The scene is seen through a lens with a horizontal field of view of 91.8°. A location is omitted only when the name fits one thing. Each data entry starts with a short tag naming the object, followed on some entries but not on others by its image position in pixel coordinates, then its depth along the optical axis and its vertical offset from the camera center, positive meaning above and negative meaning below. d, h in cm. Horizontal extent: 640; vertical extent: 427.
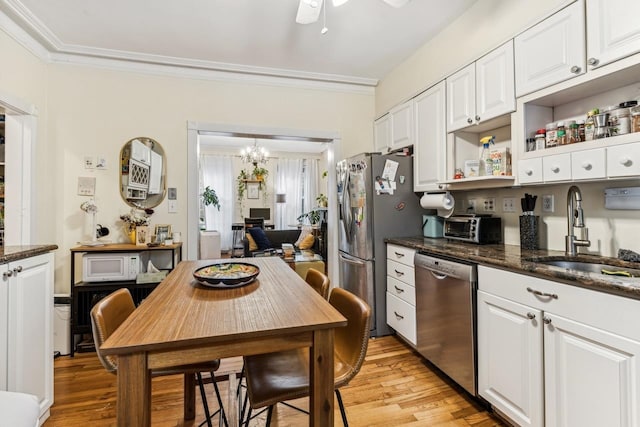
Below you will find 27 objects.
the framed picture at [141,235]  285 -15
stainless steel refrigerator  288 +3
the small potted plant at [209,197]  738 +51
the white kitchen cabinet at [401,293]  251 -64
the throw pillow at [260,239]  573 -38
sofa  607 -36
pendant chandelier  678 +143
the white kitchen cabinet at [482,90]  197 +90
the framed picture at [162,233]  294 -14
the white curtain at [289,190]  817 +75
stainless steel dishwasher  187 -66
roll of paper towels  257 +13
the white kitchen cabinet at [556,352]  116 -60
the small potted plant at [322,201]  723 +41
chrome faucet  168 -3
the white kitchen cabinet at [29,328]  153 -59
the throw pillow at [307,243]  542 -43
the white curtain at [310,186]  832 +87
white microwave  268 -42
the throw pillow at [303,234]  563 -29
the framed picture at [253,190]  803 +73
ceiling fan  176 +126
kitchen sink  146 -26
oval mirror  296 +44
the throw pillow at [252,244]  576 -48
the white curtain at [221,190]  764 +71
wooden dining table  86 -34
